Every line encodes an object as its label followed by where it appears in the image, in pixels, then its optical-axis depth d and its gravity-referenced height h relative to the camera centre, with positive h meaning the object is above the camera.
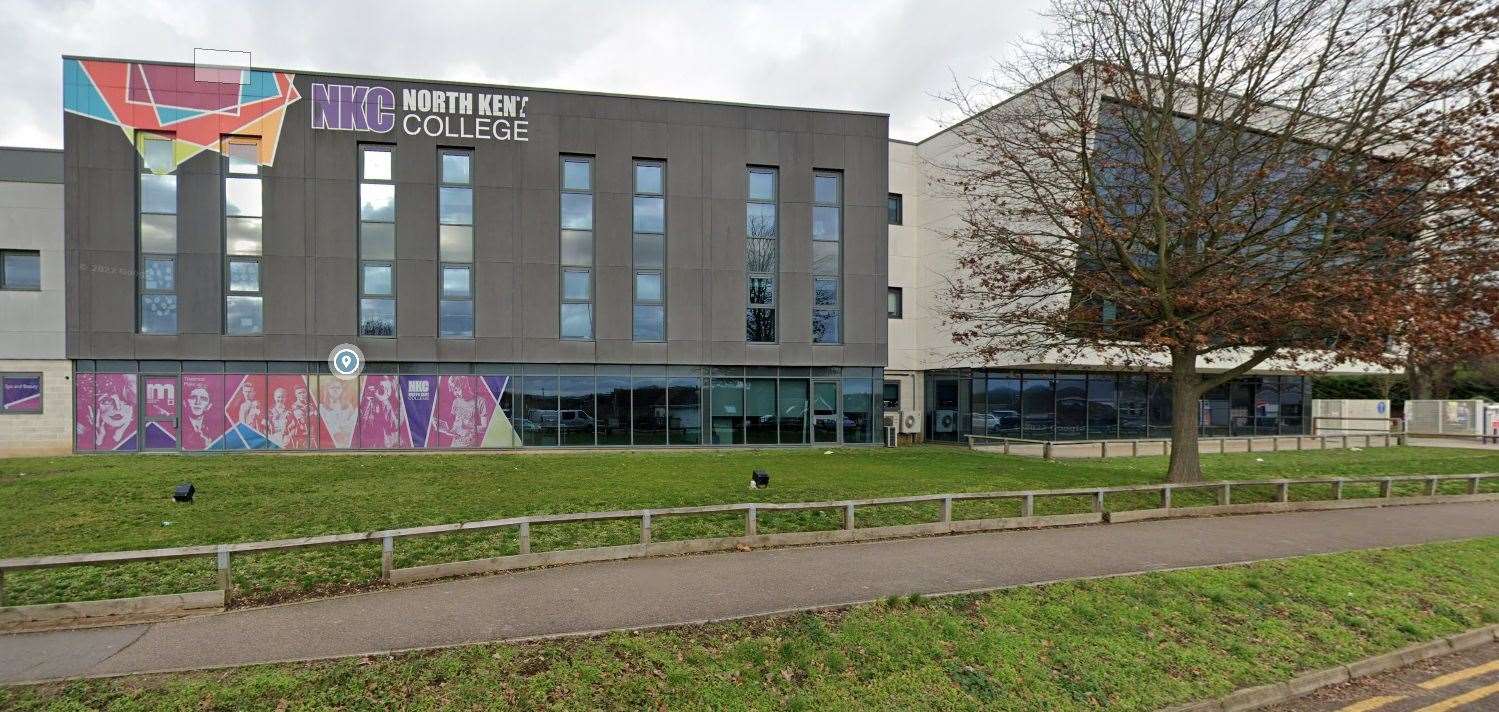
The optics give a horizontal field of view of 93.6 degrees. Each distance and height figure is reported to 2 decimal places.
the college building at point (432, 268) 21.22 +2.62
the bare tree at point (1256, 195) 11.48 +2.92
